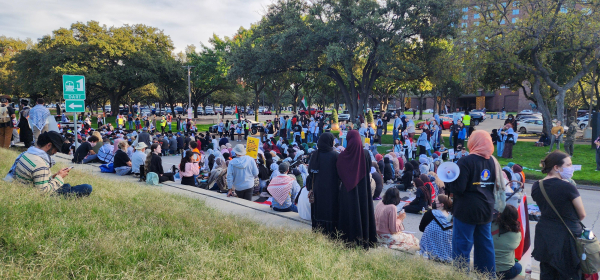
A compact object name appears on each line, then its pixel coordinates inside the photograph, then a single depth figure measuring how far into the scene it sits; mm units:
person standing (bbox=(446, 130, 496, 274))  4113
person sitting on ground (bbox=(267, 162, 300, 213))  7594
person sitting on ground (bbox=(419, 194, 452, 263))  5000
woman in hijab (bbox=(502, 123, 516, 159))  16625
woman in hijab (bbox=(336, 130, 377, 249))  4844
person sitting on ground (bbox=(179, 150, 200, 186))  10062
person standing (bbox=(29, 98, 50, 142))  11328
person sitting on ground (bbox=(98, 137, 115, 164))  12552
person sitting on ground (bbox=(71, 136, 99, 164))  12742
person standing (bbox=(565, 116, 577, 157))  14977
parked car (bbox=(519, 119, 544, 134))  28172
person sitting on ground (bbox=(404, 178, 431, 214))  8672
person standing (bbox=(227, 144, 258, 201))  8562
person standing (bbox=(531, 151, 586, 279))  3889
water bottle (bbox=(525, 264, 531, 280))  4738
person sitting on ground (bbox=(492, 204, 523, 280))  4625
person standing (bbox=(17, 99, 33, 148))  13125
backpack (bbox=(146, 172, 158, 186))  9489
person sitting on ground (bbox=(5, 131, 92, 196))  5188
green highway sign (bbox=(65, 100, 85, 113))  11125
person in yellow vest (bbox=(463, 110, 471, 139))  21611
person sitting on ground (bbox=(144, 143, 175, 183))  9883
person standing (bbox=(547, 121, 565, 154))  16531
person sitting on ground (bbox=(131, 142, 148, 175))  10383
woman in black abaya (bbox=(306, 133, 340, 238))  5086
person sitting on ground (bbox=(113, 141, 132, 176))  10883
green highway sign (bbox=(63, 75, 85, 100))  11070
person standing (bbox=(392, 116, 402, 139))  20742
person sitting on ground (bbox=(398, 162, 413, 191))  11586
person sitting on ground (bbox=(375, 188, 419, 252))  5711
